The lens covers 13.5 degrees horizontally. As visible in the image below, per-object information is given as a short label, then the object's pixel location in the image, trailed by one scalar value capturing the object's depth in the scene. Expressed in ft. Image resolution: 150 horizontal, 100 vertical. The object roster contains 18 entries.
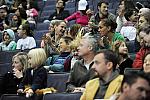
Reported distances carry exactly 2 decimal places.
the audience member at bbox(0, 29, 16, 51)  38.29
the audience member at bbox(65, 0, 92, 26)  39.23
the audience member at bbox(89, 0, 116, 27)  34.92
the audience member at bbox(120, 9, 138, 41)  33.12
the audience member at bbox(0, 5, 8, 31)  48.03
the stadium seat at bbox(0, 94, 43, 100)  24.43
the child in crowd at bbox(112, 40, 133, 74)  24.68
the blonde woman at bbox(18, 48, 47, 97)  25.58
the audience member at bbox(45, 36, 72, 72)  28.63
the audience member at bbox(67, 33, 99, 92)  23.44
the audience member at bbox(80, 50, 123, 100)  19.57
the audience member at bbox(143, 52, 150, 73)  19.90
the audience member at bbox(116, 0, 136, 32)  35.01
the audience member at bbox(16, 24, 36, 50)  37.70
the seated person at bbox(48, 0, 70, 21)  43.22
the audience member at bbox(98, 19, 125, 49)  27.68
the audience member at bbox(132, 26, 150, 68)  23.41
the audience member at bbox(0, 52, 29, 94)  27.42
